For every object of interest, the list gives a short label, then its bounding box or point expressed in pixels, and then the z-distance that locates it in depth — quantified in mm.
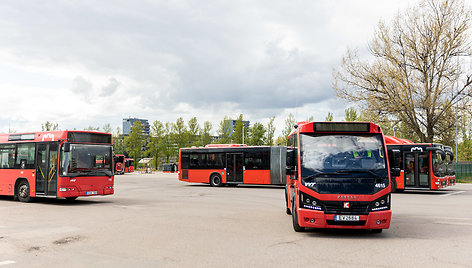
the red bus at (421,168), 23844
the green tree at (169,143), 72125
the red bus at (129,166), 65938
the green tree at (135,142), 76188
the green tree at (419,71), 35188
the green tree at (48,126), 73988
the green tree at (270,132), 63031
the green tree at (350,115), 54119
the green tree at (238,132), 63906
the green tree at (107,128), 81375
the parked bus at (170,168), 67000
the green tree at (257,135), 61875
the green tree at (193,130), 71438
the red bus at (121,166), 58938
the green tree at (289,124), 59306
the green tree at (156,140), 73631
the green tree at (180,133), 71188
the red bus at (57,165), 16194
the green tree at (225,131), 66062
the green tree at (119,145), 82331
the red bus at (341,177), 9062
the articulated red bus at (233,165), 27859
